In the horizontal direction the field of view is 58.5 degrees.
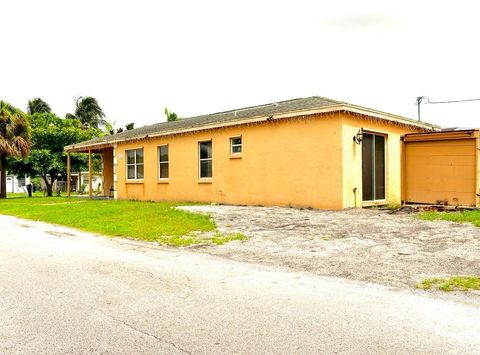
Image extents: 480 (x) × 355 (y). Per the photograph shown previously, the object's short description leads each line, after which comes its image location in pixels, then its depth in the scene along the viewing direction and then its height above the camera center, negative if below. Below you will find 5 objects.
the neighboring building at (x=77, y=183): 43.05 -0.07
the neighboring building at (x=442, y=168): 12.59 +0.28
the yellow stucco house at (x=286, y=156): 14.11 +0.90
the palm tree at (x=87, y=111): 56.72 +9.43
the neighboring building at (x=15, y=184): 52.53 -0.13
